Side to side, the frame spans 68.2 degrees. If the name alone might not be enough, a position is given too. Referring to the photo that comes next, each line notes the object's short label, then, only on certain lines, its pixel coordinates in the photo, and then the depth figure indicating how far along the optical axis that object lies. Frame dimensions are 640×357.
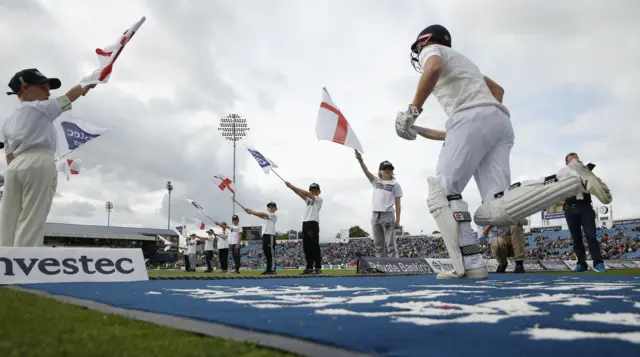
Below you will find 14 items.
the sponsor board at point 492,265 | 10.68
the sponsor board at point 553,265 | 11.45
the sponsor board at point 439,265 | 8.86
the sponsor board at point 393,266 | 7.27
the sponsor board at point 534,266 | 11.48
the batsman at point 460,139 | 4.18
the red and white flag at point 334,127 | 6.34
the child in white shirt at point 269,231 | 10.48
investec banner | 4.45
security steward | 7.08
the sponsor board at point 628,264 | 14.22
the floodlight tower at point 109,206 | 79.19
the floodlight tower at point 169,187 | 67.50
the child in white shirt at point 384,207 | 8.65
